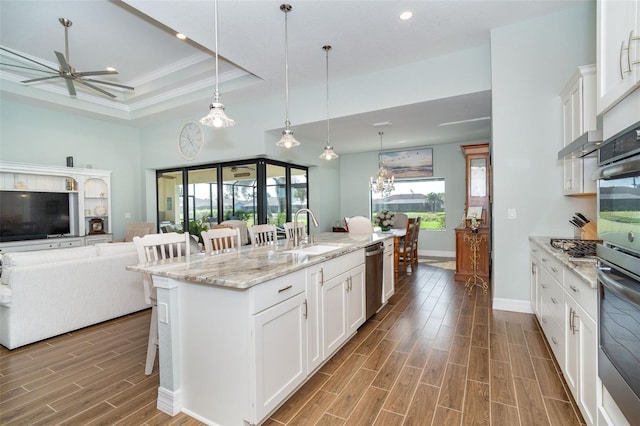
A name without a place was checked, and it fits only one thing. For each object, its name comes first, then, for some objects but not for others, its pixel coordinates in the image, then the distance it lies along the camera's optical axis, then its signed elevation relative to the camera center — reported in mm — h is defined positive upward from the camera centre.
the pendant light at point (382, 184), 6821 +532
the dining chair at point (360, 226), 4410 -274
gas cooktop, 2090 -328
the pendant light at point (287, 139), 3146 +722
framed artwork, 7840 +1173
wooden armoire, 4984 -156
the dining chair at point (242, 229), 5722 -387
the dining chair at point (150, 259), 2305 -373
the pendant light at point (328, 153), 3870 +699
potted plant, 6281 -270
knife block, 2910 -258
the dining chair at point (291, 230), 3827 -288
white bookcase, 5336 +393
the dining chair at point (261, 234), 3479 -304
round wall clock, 6273 +1450
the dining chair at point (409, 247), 5723 -784
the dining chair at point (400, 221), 7488 -355
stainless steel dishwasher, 3213 -766
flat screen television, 5270 -61
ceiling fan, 3635 +1739
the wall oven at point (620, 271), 1159 -286
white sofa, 2854 -829
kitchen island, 1698 -757
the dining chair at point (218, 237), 2928 -284
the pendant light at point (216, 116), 2217 +679
